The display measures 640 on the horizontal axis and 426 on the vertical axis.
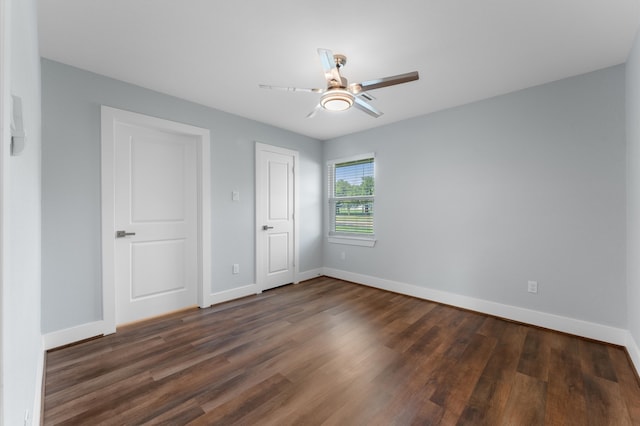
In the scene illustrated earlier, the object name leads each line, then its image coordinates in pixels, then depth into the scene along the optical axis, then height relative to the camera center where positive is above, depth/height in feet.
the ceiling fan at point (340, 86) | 6.19 +3.20
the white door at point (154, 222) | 9.02 -0.33
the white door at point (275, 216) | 12.73 -0.19
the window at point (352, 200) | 14.06 +0.70
